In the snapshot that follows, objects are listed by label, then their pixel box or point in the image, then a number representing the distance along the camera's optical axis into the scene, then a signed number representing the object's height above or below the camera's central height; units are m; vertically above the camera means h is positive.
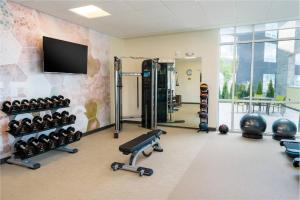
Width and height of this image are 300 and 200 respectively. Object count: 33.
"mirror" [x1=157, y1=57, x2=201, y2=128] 6.66 -0.12
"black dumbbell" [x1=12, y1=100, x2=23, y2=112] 3.66 -0.30
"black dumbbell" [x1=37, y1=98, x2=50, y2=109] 4.08 -0.29
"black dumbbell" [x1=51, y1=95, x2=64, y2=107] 4.39 -0.25
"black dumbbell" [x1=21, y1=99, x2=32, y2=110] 3.77 -0.30
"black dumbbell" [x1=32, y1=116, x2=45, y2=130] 3.86 -0.65
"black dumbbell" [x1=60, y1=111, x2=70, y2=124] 4.39 -0.60
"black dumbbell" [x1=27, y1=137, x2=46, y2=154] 3.68 -1.00
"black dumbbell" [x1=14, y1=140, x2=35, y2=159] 3.50 -1.04
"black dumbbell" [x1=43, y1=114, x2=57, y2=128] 4.05 -0.65
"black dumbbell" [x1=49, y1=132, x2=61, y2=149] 4.02 -0.98
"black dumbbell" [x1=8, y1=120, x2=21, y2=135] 3.53 -0.67
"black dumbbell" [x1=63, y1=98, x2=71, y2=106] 4.55 -0.29
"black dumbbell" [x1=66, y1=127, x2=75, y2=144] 4.28 -0.96
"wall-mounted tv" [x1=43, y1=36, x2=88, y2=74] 4.24 +0.72
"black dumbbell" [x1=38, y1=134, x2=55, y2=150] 3.87 -0.99
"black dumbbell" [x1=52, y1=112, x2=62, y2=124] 4.31 -0.59
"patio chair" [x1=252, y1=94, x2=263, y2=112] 5.95 -0.36
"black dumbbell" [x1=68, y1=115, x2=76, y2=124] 4.52 -0.66
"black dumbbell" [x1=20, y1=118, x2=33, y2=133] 3.68 -0.67
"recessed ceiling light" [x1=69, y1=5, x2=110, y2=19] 4.22 +1.64
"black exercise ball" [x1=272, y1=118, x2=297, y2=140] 5.03 -0.94
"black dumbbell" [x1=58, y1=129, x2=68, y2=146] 4.14 -0.95
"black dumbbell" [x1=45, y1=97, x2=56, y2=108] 4.22 -0.28
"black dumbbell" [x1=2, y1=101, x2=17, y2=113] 3.55 -0.32
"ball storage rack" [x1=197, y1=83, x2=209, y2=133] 5.98 -0.51
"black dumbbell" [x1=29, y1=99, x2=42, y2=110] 3.90 -0.30
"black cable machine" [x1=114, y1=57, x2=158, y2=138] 5.78 -0.11
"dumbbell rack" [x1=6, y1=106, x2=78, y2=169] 3.58 -1.29
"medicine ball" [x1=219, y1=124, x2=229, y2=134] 5.82 -1.08
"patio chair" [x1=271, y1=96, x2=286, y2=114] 5.67 -0.40
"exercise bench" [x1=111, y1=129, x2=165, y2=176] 3.34 -1.03
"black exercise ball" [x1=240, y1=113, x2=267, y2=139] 5.26 -0.89
